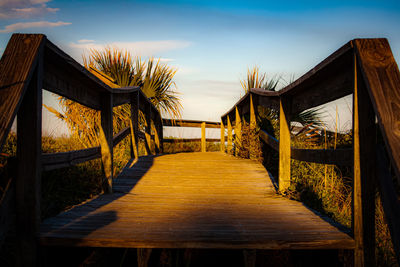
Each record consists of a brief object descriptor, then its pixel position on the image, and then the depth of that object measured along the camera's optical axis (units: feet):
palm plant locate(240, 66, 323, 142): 17.71
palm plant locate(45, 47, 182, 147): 27.59
